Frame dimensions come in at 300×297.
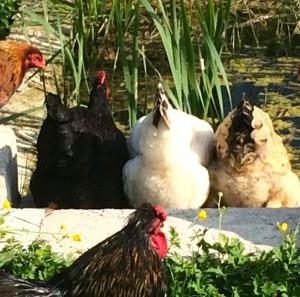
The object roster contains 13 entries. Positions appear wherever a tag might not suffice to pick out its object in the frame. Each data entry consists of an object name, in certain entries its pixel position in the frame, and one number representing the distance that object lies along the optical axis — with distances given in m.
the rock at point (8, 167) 5.62
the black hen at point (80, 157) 5.43
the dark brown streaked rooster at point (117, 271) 4.02
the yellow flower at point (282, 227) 4.69
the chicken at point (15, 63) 7.20
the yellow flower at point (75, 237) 4.72
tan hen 5.45
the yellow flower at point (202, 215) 4.85
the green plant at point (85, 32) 6.98
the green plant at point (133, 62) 6.04
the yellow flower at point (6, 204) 4.91
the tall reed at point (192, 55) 5.95
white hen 5.38
